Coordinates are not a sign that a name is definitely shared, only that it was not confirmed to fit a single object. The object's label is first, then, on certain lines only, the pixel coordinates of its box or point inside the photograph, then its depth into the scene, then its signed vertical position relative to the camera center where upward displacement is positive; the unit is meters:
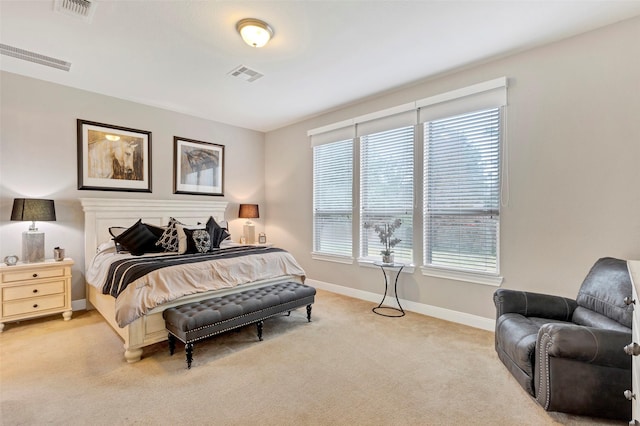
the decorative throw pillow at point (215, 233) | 4.10 -0.33
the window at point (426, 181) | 3.21 +0.38
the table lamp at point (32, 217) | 3.21 -0.08
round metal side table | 3.70 -1.17
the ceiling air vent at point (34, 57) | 2.96 +1.60
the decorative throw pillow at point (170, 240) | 3.77 -0.38
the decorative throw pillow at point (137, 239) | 3.56 -0.36
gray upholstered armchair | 1.70 -0.85
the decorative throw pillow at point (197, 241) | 3.69 -0.39
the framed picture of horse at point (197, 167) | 4.82 +0.74
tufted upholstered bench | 2.41 -0.91
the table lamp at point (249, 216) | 5.40 -0.10
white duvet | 2.50 -0.68
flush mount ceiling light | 2.52 +1.56
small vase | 3.78 -0.60
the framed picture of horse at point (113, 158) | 3.94 +0.74
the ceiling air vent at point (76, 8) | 2.30 +1.61
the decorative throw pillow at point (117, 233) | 3.63 -0.30
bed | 2.54 -0.46
